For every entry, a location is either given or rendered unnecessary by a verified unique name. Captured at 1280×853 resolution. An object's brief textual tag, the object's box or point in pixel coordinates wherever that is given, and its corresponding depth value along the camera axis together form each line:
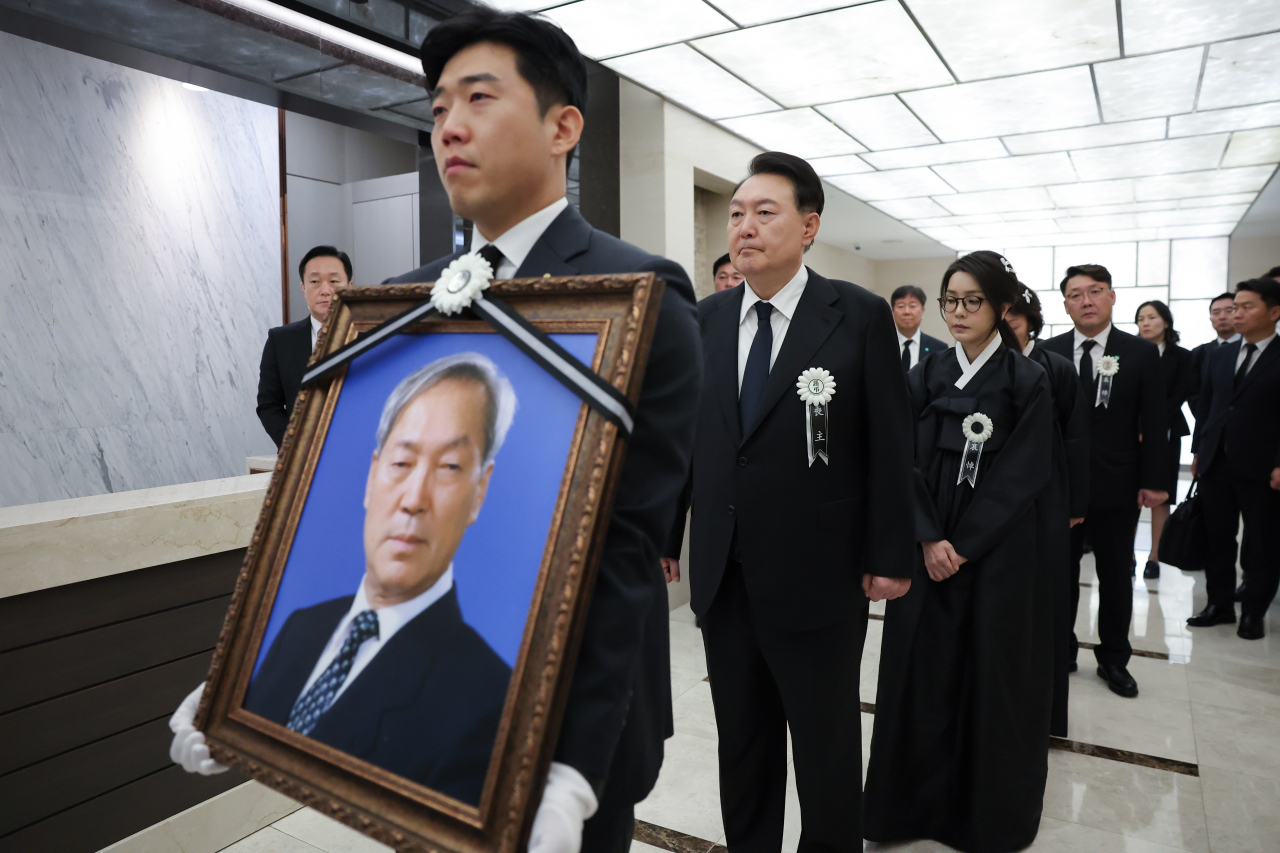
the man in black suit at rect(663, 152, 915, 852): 1.89
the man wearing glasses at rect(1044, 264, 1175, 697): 3.59
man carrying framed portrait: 0.85
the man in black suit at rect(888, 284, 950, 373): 5.69
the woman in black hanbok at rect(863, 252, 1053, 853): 2.35
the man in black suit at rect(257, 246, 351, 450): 3.43
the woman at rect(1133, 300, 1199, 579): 5.89
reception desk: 1.94
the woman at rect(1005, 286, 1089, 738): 3.03
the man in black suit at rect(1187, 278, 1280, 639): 4.41
